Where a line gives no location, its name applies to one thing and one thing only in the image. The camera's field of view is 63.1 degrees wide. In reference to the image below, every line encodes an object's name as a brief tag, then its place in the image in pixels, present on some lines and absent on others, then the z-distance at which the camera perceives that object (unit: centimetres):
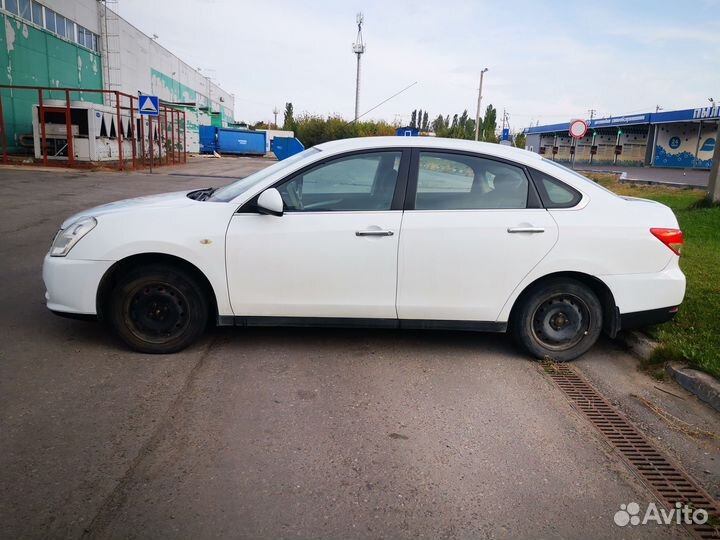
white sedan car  444
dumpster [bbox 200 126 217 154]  5634
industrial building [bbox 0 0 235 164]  2445
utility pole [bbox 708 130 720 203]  1143
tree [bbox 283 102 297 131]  9931
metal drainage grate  296
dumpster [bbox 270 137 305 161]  2734
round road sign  2103
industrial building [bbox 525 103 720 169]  4831
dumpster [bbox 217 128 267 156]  5625
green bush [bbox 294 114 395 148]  3192
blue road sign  2378
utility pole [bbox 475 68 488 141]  4990
